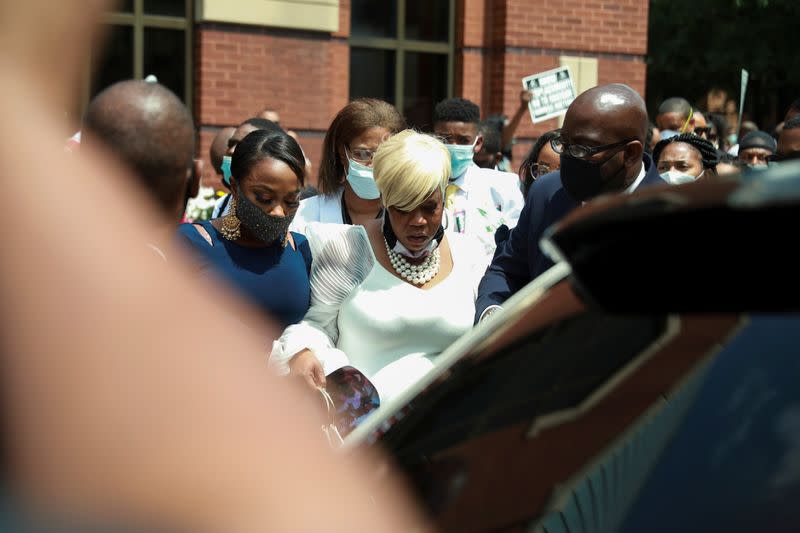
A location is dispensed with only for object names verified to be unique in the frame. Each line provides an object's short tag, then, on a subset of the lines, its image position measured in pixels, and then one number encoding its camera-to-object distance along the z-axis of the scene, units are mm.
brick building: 10148
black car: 1203
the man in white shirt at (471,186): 5531
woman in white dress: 4094
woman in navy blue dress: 4387
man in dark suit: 4336
